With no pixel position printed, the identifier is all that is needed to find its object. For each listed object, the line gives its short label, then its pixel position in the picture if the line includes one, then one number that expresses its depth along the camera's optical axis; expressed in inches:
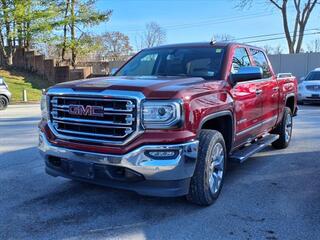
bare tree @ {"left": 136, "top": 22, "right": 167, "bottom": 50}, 1720.8
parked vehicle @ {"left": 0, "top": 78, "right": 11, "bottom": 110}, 416.9
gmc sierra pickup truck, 104.0
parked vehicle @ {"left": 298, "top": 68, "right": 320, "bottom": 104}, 467.6
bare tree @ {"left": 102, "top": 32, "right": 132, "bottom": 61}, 1534.1
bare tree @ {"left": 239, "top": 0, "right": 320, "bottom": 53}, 921.7
